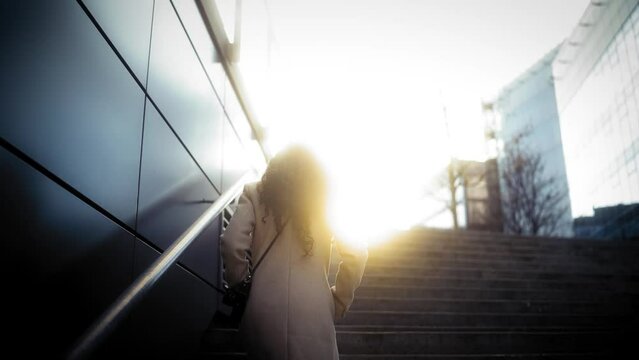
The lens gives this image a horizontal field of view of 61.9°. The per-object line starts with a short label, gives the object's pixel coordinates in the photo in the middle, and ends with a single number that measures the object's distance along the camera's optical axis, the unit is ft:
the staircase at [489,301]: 14.38
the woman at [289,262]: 8.04
